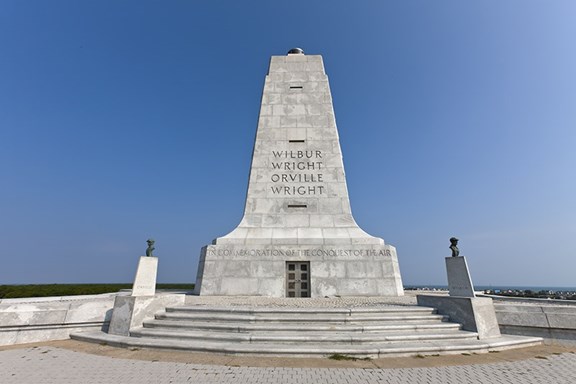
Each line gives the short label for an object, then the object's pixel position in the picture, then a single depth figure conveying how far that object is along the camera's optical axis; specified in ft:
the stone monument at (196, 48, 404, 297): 43.65
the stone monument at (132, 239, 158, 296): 33.71
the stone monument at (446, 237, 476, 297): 31.30
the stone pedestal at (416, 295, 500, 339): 26.26
